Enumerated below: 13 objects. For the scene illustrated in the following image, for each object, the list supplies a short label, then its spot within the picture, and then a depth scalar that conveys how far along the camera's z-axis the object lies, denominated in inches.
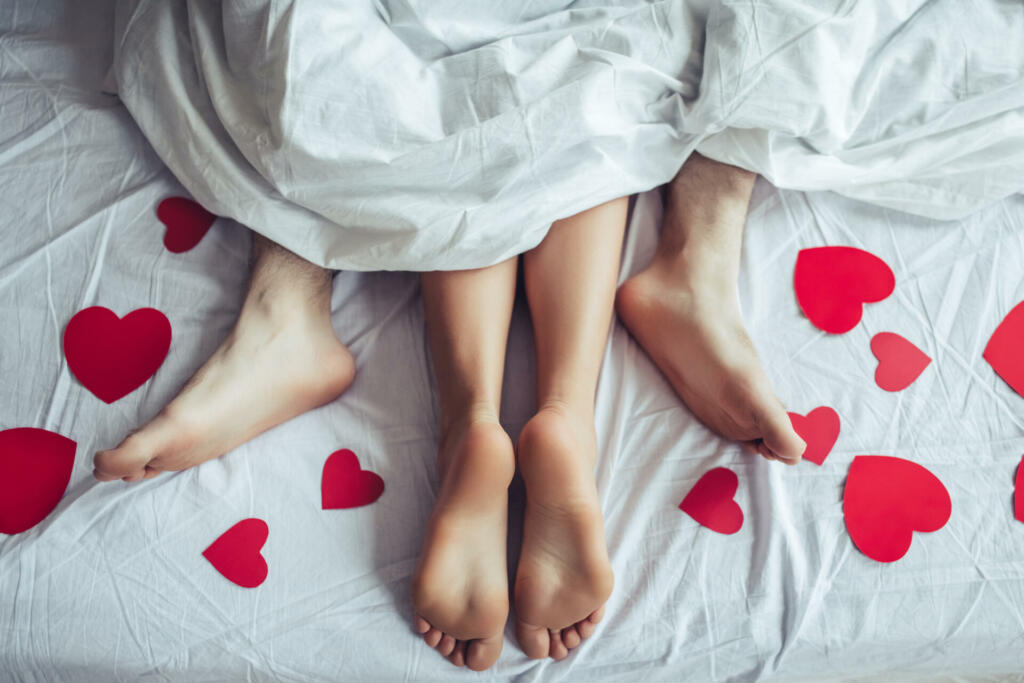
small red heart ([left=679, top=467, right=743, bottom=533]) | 31.7
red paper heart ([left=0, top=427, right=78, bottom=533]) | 30.9
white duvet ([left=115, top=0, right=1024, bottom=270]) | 32.1
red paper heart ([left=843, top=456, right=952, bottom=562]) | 31.2
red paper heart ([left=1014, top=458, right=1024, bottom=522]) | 31.6
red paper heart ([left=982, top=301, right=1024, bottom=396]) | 34.5
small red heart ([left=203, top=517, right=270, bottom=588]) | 30.2
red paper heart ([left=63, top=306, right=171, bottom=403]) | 33.9
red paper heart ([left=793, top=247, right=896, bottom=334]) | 36.2
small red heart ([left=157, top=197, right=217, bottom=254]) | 37.4
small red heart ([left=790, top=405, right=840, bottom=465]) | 33.1
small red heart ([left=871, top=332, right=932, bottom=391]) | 34.6
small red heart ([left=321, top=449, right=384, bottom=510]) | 32.0
